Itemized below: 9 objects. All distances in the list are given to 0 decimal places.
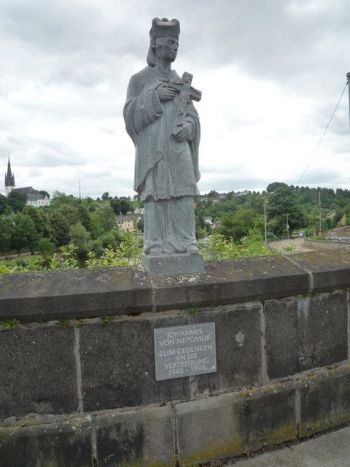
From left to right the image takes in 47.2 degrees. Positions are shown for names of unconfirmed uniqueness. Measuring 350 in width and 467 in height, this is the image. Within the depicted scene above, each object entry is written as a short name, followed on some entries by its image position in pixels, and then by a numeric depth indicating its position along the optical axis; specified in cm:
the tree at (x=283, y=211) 6844
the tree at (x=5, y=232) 6156
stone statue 312
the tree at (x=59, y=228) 7031
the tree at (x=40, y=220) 6606
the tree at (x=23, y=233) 6378
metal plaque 282
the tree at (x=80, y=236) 4681
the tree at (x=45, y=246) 5906
